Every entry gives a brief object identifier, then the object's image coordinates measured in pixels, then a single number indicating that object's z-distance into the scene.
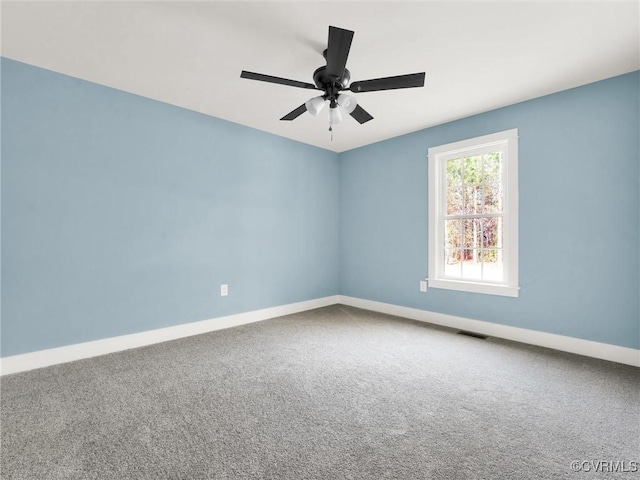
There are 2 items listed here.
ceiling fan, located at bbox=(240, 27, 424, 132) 1.76
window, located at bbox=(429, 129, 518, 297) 3.27
